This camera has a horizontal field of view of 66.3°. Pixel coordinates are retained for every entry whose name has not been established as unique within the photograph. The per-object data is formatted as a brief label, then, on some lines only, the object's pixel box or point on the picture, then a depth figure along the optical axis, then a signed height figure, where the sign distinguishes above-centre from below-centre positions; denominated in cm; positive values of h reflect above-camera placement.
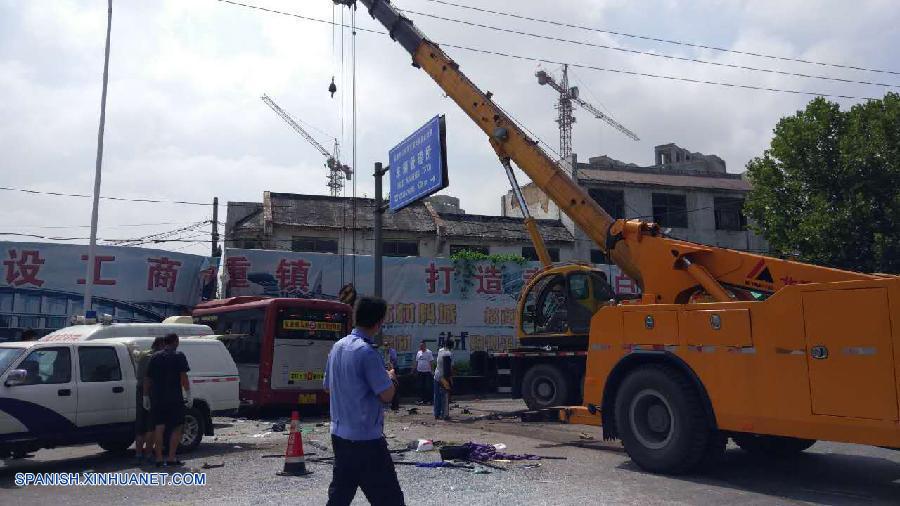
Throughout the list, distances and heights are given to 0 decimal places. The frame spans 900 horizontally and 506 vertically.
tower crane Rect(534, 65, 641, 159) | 6500 +2143
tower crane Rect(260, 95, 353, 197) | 8012 +1937
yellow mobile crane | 661 -21
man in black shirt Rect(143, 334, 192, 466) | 902 -69
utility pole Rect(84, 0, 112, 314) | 1870 +355
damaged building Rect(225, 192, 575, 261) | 2791 +459
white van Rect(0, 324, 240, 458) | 846 -74
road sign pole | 1855 +327
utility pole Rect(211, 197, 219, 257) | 2827 +452
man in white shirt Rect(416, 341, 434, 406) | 1895 -90
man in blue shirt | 433 -56
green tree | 2334 +529
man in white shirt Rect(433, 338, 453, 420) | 1505 -100
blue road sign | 1669 +440
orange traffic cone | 816 -139
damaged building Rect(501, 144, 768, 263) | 3456 +706
